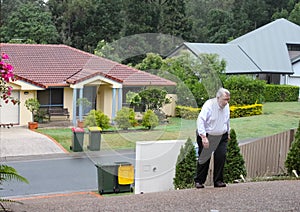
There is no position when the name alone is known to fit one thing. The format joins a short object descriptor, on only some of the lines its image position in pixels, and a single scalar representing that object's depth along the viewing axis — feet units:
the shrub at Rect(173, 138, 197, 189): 34.68
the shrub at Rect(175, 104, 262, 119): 95.96
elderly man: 23.35
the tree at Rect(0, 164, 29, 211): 21.89
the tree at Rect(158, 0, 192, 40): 125.39
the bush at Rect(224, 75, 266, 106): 99.35
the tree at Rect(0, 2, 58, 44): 139.74
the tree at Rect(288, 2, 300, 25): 174.19
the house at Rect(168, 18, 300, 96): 128.47
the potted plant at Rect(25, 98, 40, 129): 77.66
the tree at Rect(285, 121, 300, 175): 35.53
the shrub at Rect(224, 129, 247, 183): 35.19
